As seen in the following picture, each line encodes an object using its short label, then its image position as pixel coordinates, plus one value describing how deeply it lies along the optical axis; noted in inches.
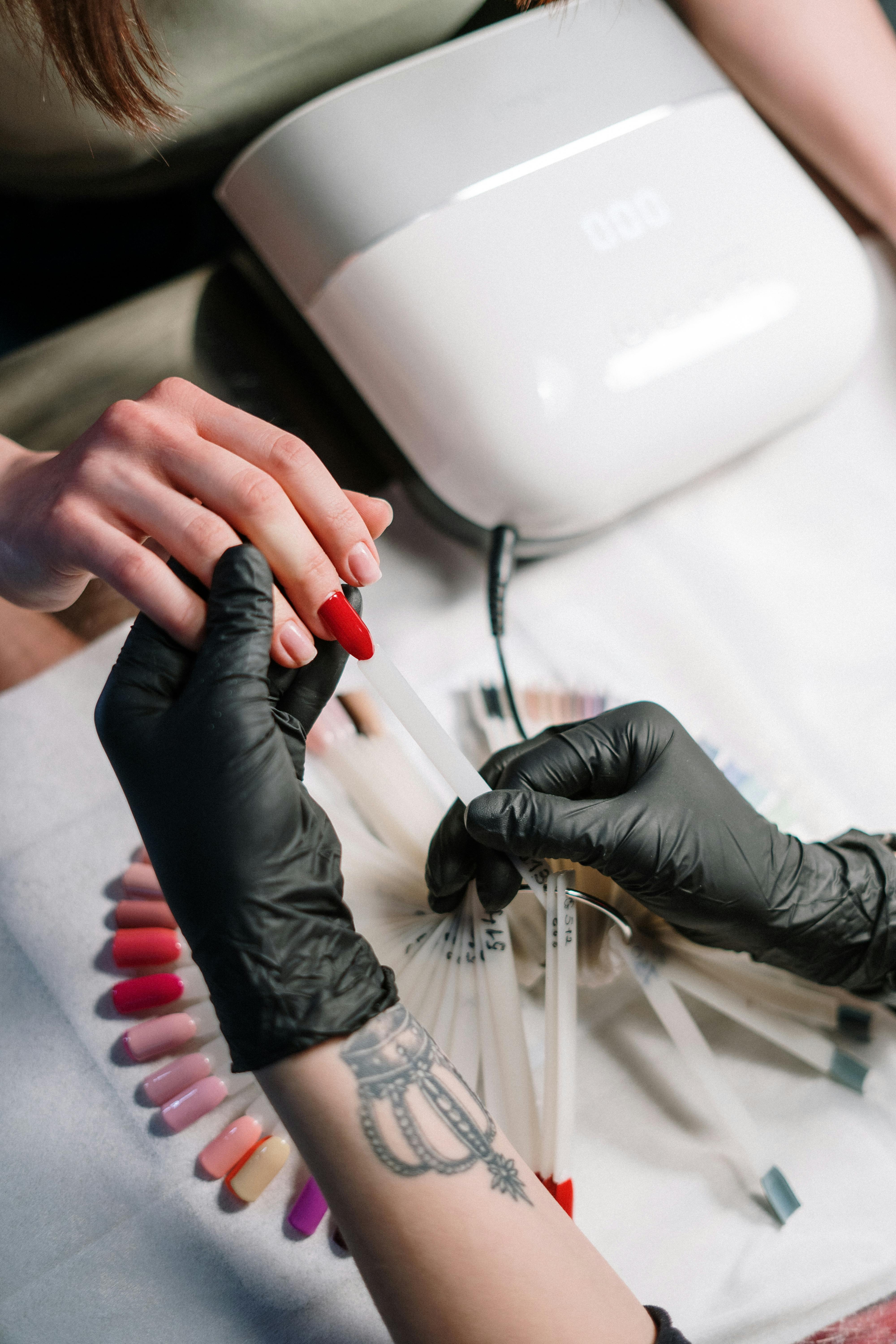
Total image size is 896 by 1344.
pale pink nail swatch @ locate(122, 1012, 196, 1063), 24.8
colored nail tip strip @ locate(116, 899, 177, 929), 26.4
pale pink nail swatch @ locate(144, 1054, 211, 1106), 24.4
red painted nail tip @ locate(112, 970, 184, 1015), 25.3
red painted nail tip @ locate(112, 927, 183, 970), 25.8
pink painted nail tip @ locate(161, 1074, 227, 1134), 24.1
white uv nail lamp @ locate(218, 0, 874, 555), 28.0
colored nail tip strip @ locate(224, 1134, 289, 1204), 23.4
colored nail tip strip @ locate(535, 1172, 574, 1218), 23.0
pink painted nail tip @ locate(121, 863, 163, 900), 26.9
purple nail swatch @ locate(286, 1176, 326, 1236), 23.3
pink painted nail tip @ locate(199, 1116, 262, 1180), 23.6
